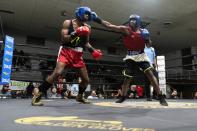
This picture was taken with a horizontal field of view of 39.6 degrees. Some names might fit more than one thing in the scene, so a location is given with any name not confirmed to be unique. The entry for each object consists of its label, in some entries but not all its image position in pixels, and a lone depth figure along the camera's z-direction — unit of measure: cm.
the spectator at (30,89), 619
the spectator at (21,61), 997
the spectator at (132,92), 684
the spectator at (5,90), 557
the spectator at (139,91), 722
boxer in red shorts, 264
